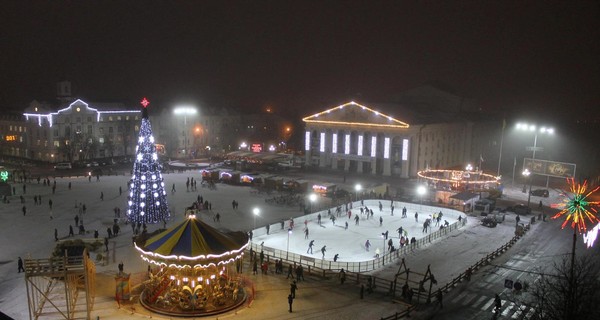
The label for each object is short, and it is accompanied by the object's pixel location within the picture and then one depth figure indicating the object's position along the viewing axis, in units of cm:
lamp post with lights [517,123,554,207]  5783
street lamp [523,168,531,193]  5178
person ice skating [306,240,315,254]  3035
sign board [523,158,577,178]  4997
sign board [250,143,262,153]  8769
